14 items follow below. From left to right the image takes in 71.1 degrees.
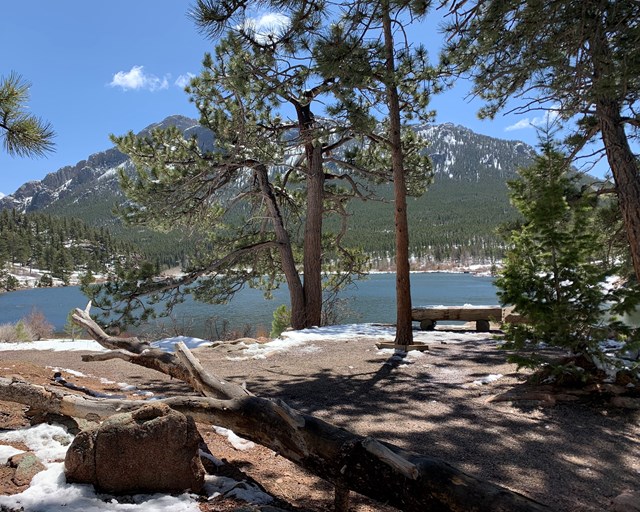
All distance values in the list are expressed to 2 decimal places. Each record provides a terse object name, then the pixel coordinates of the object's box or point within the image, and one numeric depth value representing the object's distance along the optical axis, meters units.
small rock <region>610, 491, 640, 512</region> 2.30
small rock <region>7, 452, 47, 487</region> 2.34
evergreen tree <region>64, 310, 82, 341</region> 17.30
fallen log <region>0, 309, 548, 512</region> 2.00
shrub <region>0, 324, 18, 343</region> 12.02
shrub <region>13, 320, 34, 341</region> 12.38
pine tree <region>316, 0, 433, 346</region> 5.46
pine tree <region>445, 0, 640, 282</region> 4.26
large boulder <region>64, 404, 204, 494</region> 2.33
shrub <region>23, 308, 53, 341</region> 18.23
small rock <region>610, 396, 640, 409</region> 4.55
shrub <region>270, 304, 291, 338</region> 15.52
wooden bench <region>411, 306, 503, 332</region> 11.00
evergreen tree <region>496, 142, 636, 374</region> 4.79
